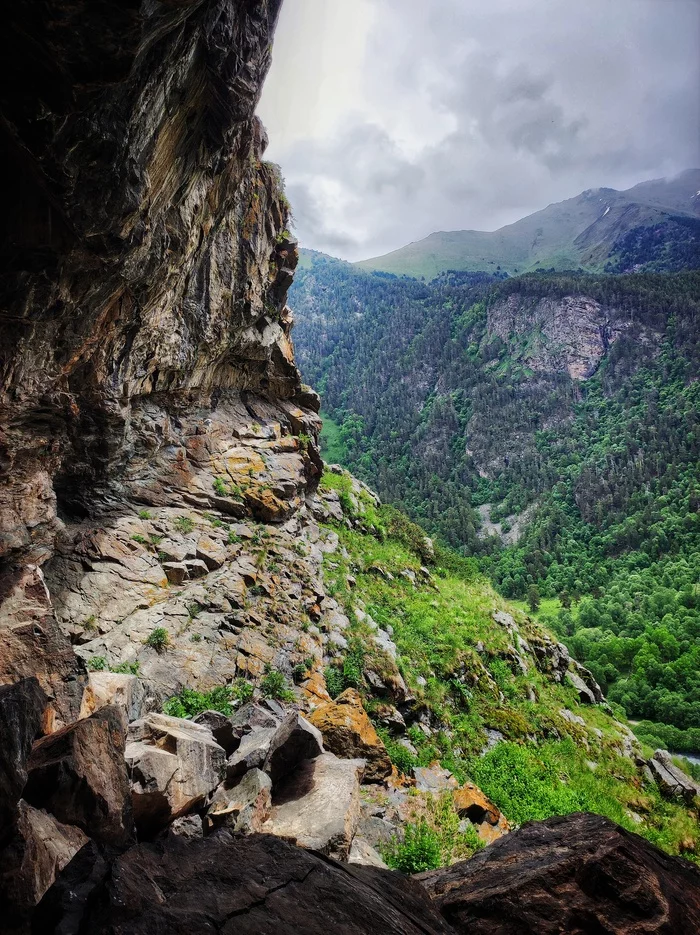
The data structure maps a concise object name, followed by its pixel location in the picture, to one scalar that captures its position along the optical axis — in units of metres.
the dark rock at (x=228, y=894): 4.06
